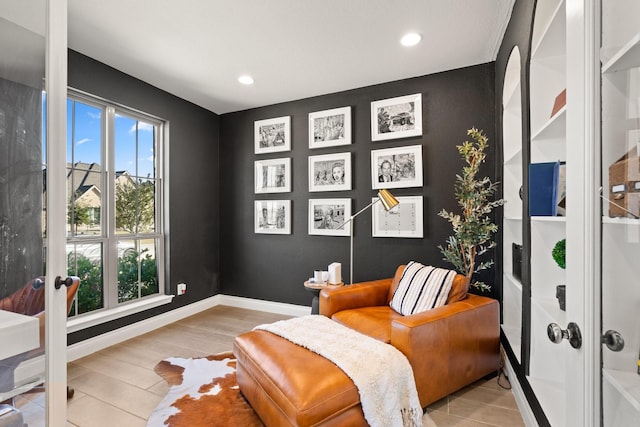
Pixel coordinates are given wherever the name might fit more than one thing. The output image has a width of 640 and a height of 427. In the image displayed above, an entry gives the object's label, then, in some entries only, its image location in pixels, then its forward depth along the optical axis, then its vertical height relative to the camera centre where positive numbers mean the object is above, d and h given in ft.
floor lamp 9.13 +0.38
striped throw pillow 7.46 -1.89
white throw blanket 5.19 -2.71
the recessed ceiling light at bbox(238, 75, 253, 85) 10.63 +4.57
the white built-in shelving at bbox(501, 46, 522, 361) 7.87 +0.58
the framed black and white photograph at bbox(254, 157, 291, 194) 12.84 +1.56
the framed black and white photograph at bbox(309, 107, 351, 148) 11.68 +3.24
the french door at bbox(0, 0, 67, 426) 3.67 +0.09
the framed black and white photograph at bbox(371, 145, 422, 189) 10.55 +1.58
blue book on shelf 4.83 +0.39
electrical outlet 12.31 -2.96
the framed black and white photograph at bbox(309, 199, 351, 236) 11.80 -0.11
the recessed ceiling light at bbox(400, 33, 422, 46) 8.18 +4.60
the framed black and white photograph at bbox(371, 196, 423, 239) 10.53 -0.21
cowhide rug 6.04 -3.98
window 9.37 +0.32
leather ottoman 4.72 -2.79
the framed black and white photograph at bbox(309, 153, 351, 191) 11.71 +1.56
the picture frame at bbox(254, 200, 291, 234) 12.90 -0.13
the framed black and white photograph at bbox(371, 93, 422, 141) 10.59 +3.30
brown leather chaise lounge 4.89 -2.68
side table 9.87 -2.38
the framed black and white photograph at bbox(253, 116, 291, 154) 12.85 +3.26
